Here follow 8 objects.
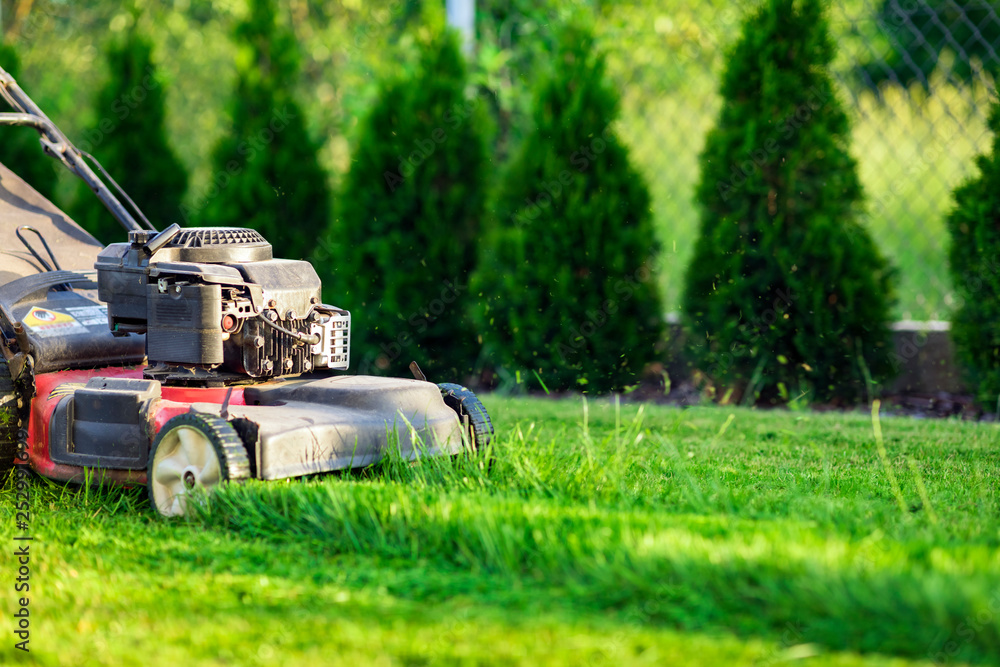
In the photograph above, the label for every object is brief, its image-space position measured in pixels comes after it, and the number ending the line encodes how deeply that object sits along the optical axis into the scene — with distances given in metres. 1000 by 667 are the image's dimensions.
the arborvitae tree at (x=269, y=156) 14.29
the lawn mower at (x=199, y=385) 6.30
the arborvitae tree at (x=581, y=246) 11.91
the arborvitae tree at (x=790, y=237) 11.27
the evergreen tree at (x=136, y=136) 15.78
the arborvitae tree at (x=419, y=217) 13.05
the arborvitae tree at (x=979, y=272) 10.66
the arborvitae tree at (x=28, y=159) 16.61
